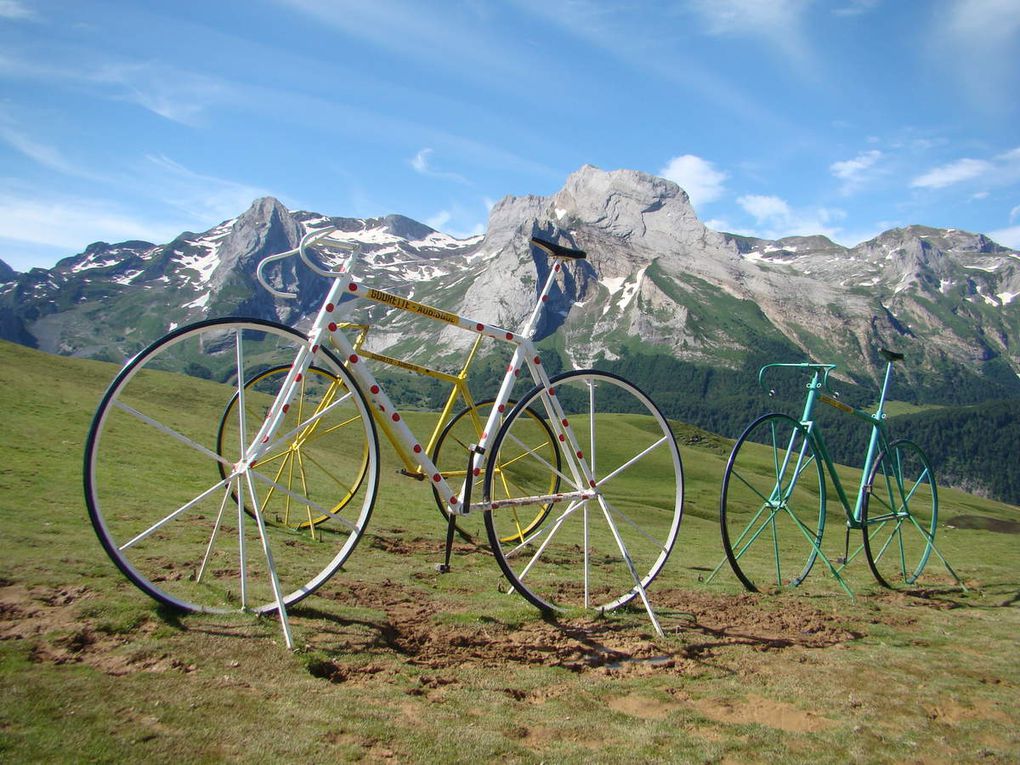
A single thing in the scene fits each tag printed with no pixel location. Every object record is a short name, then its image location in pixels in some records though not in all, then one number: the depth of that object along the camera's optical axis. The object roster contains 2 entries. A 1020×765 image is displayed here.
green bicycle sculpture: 10.61
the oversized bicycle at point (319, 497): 6.45
